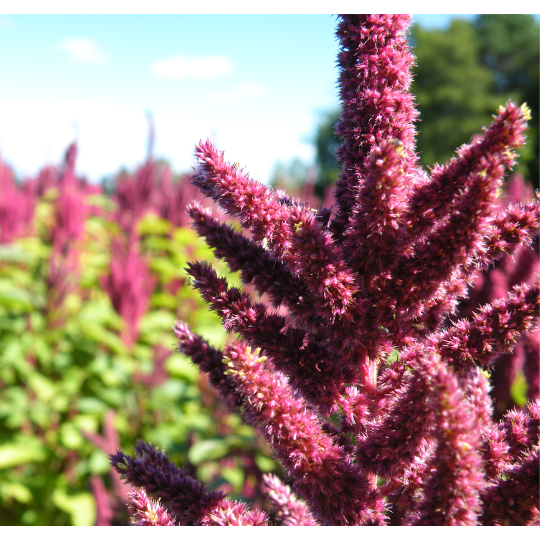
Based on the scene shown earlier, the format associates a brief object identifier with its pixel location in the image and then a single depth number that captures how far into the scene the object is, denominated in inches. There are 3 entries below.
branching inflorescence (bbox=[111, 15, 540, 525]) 7.4
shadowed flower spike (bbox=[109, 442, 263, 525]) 8.1
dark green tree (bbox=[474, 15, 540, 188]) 909.4
